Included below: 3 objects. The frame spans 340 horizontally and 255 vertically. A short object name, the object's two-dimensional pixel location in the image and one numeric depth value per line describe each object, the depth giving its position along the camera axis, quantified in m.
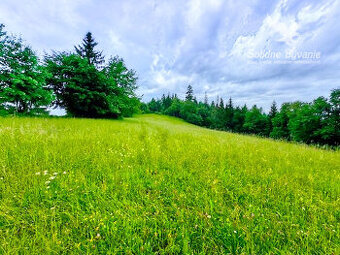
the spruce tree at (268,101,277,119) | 45.34
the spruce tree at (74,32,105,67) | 21.06
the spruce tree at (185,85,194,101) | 83.25
